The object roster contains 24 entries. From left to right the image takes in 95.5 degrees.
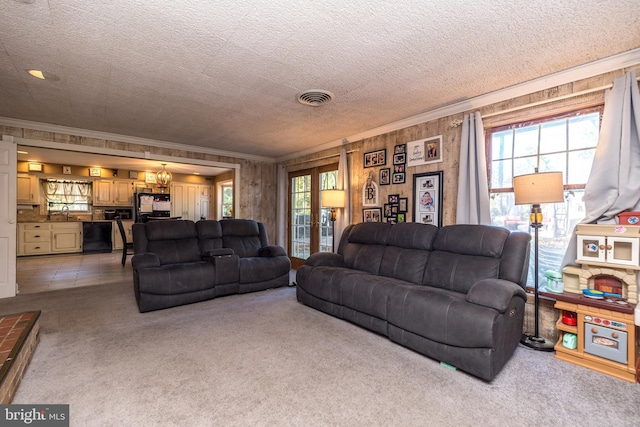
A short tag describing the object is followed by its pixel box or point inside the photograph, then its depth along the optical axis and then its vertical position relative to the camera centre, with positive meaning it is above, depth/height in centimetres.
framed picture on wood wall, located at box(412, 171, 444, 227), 351 +14
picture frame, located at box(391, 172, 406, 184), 391 +42
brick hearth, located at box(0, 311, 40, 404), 162 -90
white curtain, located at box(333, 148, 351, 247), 462 +25
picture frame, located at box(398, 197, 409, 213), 386 +6
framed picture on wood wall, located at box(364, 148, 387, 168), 418 +75
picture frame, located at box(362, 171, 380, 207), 427 +24
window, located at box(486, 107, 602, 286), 256 +43
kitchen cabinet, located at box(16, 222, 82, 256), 698 -68
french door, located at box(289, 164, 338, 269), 528 -10
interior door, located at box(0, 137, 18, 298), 373 -8
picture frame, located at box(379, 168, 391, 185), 410 +47
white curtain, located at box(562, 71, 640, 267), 220 +38
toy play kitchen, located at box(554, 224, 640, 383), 202 -69
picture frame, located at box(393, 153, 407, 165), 391 +69
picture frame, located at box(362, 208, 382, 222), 423 -9
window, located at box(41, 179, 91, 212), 774 +44
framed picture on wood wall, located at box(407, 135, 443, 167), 352 +72
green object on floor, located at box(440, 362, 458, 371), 212 -117
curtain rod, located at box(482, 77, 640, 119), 239 +98
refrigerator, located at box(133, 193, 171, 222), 830 +12
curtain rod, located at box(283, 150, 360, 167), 474 +94
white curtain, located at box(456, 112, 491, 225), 300 +33
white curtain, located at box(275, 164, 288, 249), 629 -1
